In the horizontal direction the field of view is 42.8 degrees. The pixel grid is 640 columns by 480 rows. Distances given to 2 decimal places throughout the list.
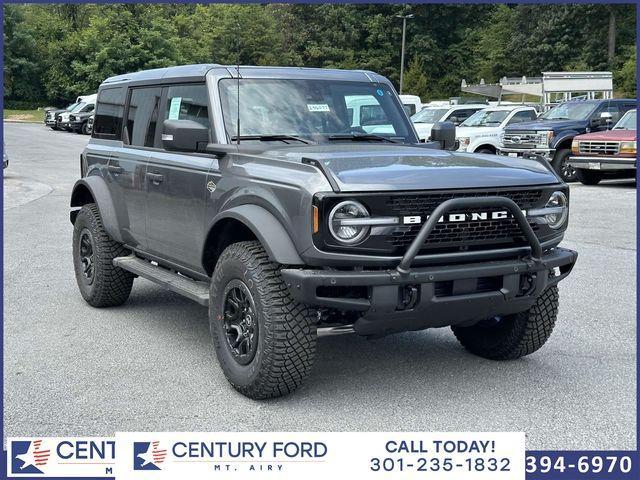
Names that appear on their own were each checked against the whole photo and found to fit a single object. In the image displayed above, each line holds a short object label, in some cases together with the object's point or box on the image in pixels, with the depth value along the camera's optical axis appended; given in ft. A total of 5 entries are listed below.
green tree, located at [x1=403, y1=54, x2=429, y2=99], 205.94
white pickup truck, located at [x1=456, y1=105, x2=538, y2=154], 69.62
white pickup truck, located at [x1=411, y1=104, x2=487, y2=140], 79.63
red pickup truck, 57.57
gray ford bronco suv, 14.10
